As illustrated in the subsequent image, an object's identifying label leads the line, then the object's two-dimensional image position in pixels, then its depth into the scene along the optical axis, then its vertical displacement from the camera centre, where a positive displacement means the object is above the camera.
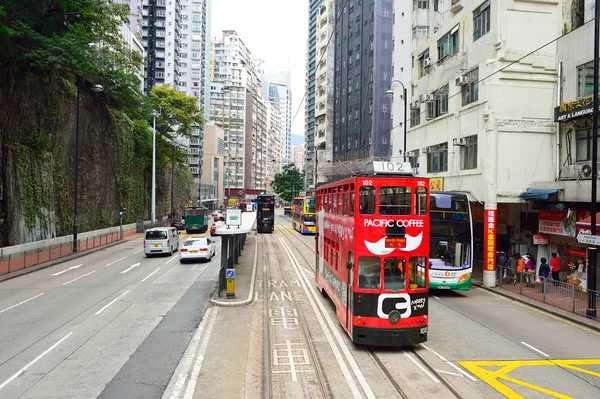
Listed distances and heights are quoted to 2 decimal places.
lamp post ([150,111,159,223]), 50.45 +0.42
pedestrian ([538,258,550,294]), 18.34 -2.66
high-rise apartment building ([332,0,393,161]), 63.22 +18.75
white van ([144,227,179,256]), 28.30 -2.82
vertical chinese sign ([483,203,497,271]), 19.92 -1.59
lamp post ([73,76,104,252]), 30.09 -0.96
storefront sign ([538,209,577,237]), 18.39 -0.74
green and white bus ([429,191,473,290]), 17.48 -1.55
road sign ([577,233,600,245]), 13.85 -1.06
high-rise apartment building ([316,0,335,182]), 82.50 +21.22
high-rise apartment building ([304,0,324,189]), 106.64 +29.55
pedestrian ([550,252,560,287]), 18.64 -2.53
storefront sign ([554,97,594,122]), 17.47 +3.97
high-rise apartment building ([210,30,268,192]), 137.38 +27.97
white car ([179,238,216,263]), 25.55 -2.99
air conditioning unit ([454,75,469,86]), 22.69 +6.29
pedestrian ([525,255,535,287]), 19.32 -2.87
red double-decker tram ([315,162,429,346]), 9.96 -1.34
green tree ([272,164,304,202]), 98.19 +3.77
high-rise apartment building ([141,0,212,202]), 98.75 +35.70
